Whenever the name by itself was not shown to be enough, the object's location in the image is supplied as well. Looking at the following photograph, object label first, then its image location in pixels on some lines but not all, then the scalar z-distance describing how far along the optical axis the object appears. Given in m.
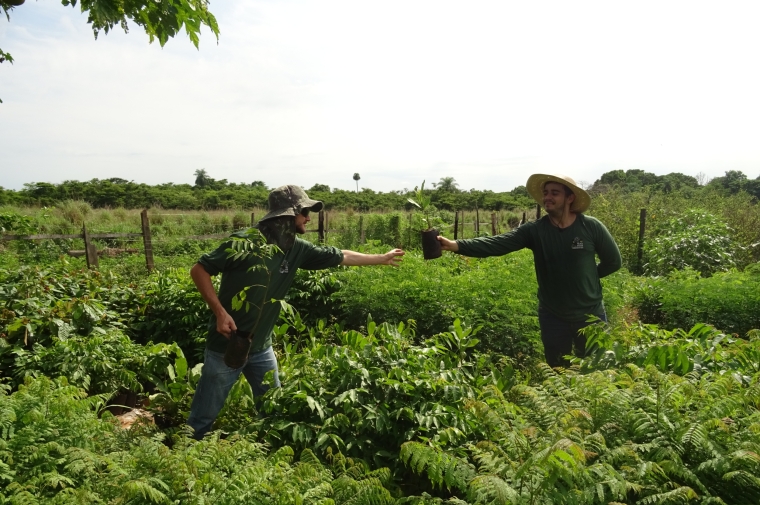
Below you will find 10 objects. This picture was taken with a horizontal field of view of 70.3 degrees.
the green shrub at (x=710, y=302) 6.96
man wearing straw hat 4.14
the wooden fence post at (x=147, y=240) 10.54
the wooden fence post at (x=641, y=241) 12.81
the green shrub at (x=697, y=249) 11.06
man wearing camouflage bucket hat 3.31
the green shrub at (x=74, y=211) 19.53
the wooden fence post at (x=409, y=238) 18.23
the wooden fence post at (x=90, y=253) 9.88
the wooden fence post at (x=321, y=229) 13.15
